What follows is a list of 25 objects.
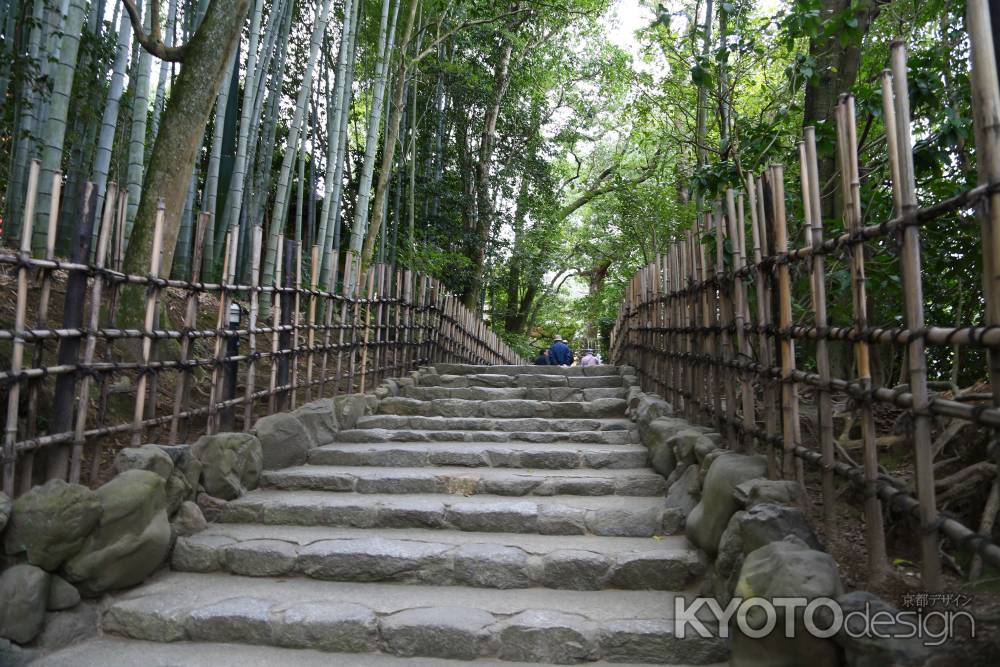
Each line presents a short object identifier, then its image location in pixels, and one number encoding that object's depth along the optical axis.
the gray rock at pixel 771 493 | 2.43
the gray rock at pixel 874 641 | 1.57
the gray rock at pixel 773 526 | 2.22
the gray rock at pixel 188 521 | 3.22
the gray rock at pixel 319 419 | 4.43
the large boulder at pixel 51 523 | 2.46
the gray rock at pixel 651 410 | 4.45
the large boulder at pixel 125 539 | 2.66
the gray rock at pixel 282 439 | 4.06
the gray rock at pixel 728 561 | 2.47
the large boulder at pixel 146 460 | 2.99
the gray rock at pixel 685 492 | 3.24
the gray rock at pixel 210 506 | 3.47
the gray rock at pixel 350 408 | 4.88
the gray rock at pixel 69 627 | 2.47
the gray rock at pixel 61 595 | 2.55
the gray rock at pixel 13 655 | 2.32
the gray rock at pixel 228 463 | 3.54
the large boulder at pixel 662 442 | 3.78
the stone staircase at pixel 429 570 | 2.48
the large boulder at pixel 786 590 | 1.87
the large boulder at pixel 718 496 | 2.72
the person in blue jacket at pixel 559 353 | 10.95
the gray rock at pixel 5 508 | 2.40
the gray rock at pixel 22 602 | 2.35
